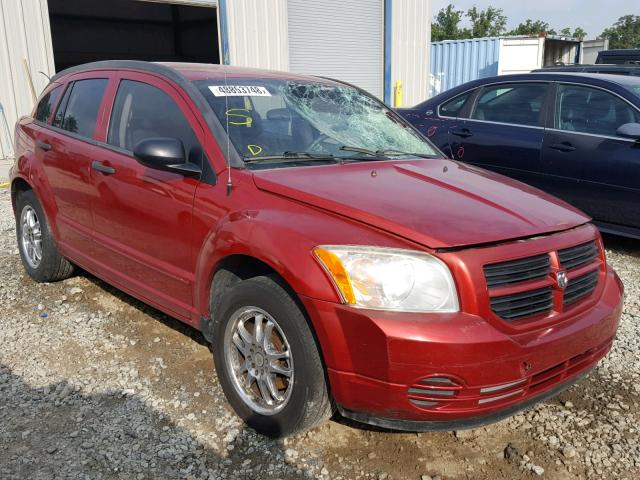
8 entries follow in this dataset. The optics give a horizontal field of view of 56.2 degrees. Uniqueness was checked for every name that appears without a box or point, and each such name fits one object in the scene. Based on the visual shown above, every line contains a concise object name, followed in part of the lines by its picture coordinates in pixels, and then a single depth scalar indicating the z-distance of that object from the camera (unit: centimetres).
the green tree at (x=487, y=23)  5003
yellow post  1484
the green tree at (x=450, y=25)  4722
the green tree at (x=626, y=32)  7119
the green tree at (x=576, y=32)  5872
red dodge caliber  233
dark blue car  539
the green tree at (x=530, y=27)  5439
